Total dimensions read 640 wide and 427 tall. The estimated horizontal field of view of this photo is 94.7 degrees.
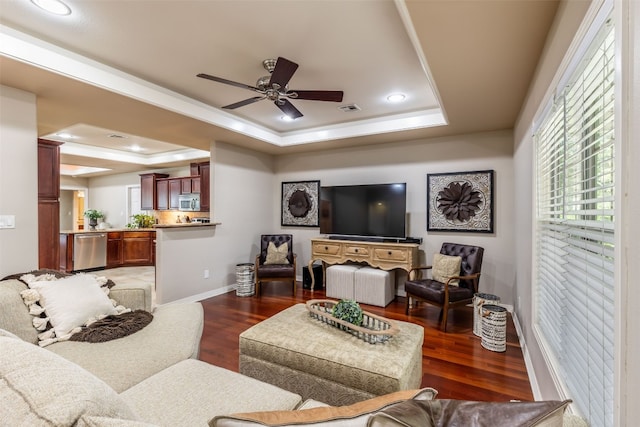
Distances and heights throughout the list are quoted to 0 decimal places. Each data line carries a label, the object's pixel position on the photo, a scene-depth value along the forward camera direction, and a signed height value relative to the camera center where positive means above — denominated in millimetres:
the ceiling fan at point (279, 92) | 2391 +1095
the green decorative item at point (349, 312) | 2131 -727
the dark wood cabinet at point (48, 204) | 3354 +118
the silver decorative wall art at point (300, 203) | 5293 +185
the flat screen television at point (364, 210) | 4236 +48
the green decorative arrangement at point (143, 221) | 7352 -186
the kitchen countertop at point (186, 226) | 3957 -170
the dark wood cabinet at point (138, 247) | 6785 -772
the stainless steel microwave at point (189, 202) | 6633 +263
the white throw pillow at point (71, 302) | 1909 -603
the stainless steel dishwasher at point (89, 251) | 6059 -780
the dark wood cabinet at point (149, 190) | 7340 +587
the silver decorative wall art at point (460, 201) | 3937 +163
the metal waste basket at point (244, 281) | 4480 -1033
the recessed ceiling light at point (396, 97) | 3357 +1346
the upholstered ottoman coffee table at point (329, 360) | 1660 -891
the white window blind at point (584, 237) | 958 -103
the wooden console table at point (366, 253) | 4027 -588
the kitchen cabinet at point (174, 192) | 6953 +518
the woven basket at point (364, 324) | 1940 -792
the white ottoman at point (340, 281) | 4258 -993
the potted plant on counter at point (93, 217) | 7484 -86
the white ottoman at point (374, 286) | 3996 -1015
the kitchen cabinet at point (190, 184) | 6680 +667
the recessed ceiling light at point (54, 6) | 1907 +1377
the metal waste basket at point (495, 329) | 2721 -1082
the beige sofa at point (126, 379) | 602 -795
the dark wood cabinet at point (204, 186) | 5781 +552
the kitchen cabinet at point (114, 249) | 6562 -807
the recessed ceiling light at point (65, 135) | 5039 +1384
